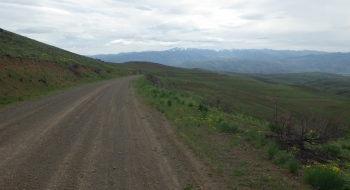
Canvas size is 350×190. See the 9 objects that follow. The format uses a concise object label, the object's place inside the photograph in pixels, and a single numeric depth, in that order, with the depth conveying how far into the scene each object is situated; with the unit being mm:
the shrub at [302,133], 8984
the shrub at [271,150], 7713
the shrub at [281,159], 7230
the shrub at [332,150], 9203
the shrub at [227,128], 11042
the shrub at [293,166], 6578
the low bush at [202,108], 16017
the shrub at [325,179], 5562
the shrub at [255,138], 9144
